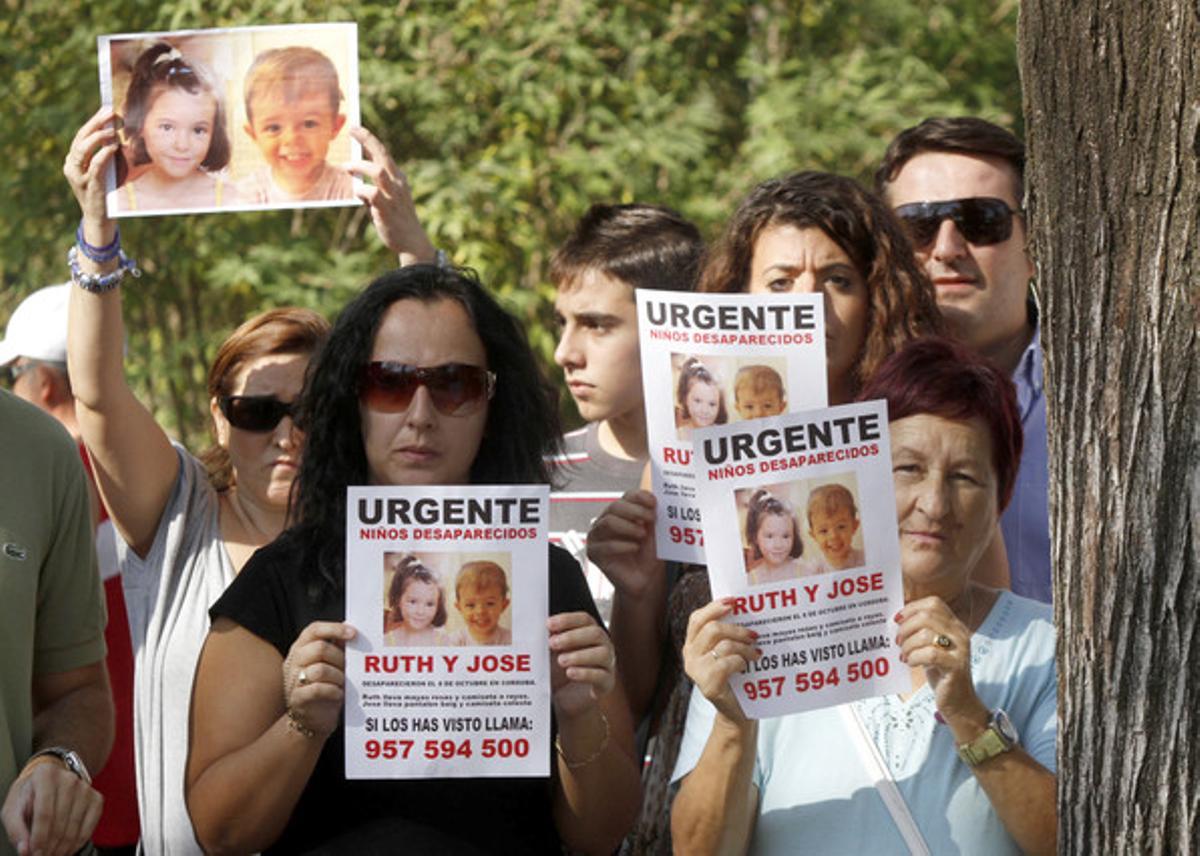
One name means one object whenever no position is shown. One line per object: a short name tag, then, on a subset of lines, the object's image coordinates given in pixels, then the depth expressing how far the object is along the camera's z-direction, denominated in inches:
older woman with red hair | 257.6
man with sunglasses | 377.1
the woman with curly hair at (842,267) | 323.3
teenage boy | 373.7
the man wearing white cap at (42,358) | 452.4
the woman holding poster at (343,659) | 268.7
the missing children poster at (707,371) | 300.2
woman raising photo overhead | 339.9
